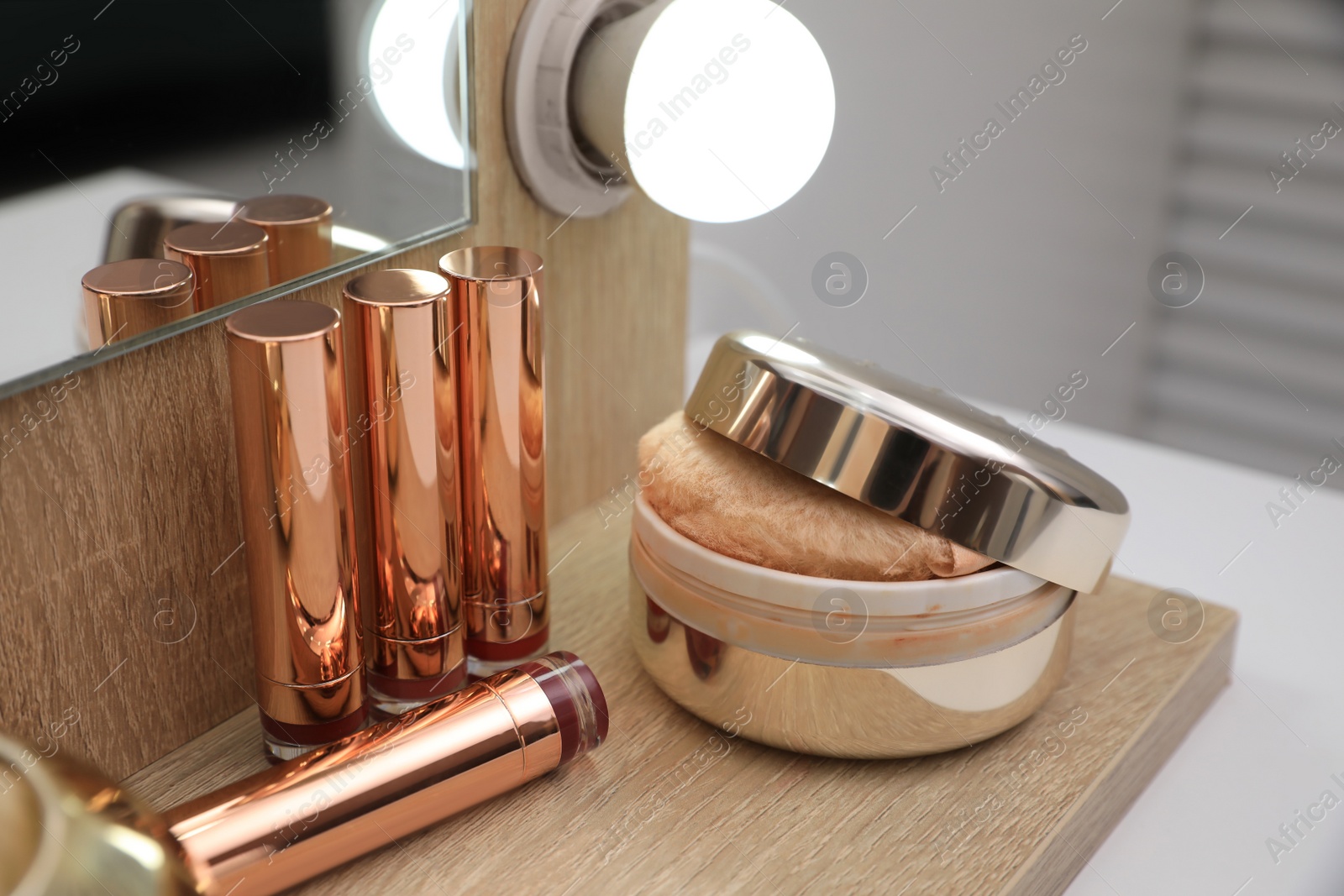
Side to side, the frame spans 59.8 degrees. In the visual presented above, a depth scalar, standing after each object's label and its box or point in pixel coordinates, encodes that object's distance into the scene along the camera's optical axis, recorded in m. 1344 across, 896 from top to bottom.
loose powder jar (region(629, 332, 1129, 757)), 0.32
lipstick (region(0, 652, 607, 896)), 0.23
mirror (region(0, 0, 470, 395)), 0.28
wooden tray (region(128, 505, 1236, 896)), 0.31
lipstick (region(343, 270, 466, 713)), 0.32
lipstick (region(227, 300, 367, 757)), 0.29
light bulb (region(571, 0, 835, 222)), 0.38
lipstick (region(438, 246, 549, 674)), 0.34
